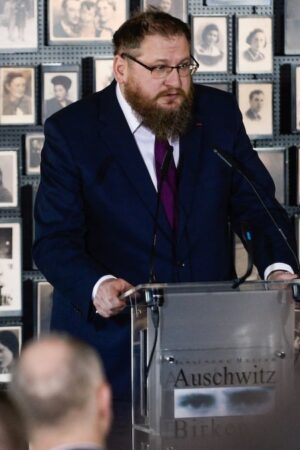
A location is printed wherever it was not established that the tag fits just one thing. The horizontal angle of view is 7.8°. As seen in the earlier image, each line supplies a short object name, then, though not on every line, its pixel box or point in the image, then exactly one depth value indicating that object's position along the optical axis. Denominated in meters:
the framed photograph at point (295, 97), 9.70
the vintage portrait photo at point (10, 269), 9.56
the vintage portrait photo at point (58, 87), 9.49
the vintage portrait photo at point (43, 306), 9.62
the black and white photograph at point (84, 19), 9.46
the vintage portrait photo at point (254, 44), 9.63
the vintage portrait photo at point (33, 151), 9.50
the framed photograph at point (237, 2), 9.61
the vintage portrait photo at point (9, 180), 9.50
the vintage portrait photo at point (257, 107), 9.65
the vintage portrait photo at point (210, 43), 9.58
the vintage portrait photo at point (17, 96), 9.49
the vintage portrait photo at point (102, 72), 9.51
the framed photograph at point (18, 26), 9.42
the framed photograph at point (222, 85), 9.64
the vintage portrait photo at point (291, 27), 9.65
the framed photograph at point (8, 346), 9.63
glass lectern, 4.98
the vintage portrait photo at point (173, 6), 9.50
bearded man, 6.34
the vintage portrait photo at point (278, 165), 9.70
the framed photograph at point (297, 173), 9.69
